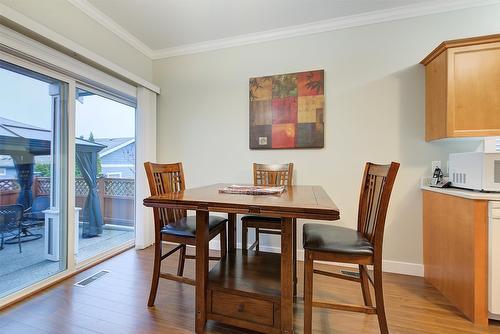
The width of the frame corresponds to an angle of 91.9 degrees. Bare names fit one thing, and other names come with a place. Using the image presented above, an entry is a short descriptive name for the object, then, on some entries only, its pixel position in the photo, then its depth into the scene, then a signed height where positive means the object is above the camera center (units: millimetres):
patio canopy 1817 +153
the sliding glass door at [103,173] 2469 -76
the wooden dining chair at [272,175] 2389 -82
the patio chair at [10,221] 1821 -432
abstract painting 2555 +619
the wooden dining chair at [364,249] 1279 -444
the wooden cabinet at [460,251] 1576 -610
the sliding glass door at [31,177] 1824 -89
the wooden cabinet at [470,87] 1802 +620
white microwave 1603 -20
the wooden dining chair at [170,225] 1663 -434
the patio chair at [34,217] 1987 -430
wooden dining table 1156 -675
